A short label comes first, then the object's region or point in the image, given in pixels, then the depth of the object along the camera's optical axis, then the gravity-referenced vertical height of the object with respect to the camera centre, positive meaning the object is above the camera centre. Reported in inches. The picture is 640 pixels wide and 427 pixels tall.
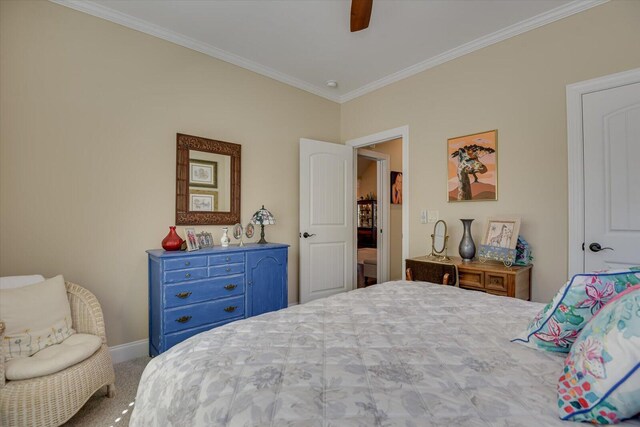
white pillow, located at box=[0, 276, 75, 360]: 64.1 -22.4
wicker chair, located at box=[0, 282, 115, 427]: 57.0 -35.0
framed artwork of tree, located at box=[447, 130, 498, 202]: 107.8 +18.3
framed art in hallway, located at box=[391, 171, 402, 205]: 201.6 +19.2
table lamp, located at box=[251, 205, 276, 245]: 123.2 -1.1
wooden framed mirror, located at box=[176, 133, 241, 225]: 108.8 +13.4
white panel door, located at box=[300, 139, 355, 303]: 140.5 -1.3
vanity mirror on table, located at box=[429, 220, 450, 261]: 113.4 -9.3
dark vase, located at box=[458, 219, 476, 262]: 103.3 -10.1
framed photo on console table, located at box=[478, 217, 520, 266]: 94.6 -8.0
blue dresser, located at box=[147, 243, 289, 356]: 89.6 -23.7
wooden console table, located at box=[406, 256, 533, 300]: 88.4 -19.0
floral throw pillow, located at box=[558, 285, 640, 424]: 25.2 -13.9
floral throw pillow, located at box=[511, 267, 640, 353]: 36.8 -11.4
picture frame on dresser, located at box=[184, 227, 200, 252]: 98.3 -7.7
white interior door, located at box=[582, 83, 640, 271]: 81.5 +10.9
